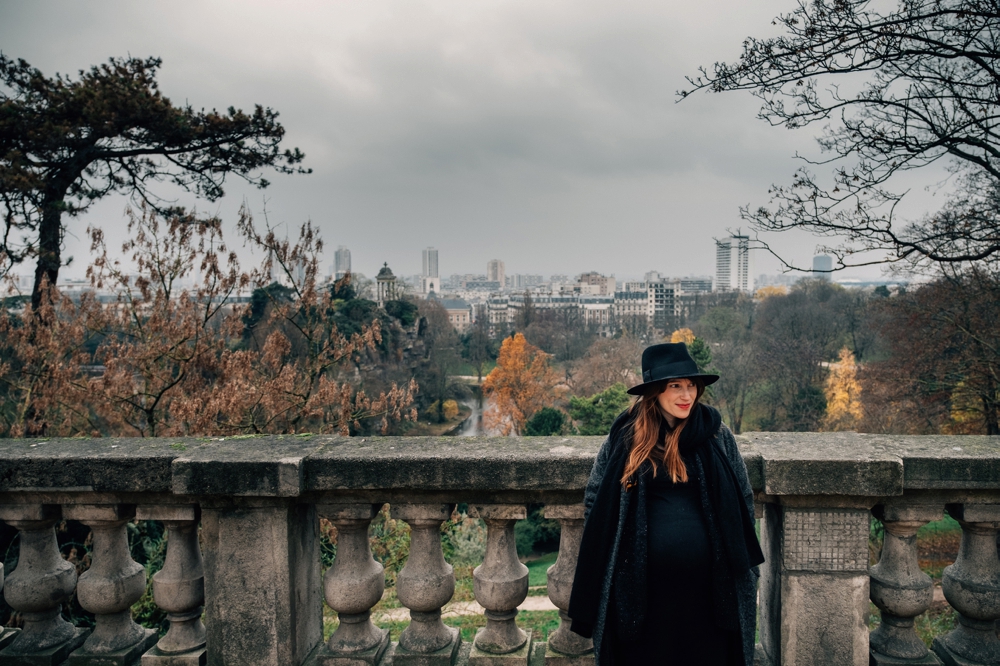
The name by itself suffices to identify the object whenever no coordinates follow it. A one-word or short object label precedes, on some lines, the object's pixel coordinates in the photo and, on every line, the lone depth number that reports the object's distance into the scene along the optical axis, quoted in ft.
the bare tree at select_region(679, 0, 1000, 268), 21.71
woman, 7.21
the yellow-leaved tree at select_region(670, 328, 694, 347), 136.63
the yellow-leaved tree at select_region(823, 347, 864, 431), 106.74
